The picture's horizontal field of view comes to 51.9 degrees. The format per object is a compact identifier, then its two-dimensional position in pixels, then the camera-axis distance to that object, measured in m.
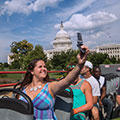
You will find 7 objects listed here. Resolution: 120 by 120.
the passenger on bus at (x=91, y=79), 1.92
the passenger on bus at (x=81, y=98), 1.44
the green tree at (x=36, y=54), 20.98
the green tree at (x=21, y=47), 35.47
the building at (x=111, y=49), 60.99
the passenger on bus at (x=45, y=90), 1.07
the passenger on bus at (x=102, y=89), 2.50
